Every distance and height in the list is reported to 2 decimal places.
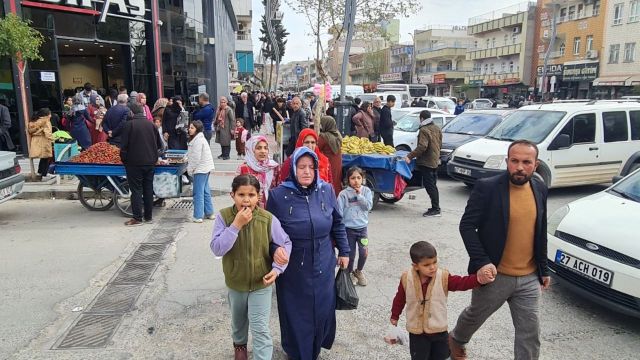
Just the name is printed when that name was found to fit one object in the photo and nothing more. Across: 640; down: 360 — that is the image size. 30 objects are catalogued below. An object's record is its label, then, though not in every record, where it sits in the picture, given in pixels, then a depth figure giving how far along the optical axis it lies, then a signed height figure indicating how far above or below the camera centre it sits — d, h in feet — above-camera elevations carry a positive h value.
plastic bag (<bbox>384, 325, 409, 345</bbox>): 9.84 -4.99
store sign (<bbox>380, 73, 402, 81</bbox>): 235.20 +10.17
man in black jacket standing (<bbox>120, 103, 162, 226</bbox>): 22.59 -3.04
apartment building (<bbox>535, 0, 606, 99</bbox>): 126.11 +14.89
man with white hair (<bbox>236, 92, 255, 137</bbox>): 55.16 -1.93
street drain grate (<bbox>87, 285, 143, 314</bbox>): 14.73 -6.72
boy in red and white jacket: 9.70 -4.25
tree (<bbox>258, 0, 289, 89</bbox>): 215.31 +27.62
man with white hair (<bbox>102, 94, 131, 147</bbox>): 31.09 -1.47
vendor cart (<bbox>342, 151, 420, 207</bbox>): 25.64 -3.93
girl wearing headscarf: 15.88 -2.33
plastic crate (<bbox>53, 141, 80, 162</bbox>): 27.58 -3.45
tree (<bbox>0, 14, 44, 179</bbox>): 28.73 +3.33
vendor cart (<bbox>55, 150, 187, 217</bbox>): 24.00 -4.69
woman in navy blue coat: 10.54 -3.60
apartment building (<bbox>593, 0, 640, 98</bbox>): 113.29 +12.22
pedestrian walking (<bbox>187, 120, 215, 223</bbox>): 23.25 -3.41
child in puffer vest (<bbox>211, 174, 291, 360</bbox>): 9.97 -3.41
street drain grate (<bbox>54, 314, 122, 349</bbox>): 12.61 -6.69
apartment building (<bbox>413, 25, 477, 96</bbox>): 195.93 +16.92
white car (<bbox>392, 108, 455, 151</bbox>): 41.70 -2.79
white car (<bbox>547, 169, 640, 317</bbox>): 12.96 -4.42
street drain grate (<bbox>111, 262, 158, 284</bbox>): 17.03 -6.72
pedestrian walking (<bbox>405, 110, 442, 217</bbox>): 25.22 -3.10
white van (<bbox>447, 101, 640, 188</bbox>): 29.53 -2.96
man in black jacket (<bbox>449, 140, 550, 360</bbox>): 10.08 -3.07
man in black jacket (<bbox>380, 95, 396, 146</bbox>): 37.55 -2.24
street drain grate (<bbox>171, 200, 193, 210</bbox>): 27.67 -6.58
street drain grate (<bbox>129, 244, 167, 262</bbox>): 19.25 -6.70
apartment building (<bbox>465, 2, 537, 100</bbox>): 156.25 +15.80
